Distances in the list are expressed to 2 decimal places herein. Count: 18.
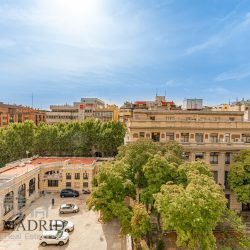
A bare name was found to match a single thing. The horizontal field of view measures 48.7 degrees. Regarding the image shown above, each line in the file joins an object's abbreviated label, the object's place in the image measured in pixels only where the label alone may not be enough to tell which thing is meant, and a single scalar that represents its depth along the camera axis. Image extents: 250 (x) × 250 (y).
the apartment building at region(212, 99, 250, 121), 47.00
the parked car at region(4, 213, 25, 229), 28.89
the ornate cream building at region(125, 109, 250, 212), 34.38
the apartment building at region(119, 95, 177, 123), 62.81
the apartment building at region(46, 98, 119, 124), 94.19
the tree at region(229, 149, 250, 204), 30.22
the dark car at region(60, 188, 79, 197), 40.75
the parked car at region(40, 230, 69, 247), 25.20
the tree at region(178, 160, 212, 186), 23.52
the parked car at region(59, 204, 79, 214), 33.31
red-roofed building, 35.28
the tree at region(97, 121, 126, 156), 60.31
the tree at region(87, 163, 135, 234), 22.53
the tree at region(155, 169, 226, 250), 17.12
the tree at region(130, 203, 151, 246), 20.52
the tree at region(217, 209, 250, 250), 23.95
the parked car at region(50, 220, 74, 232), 27.98
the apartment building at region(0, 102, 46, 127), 101.06
